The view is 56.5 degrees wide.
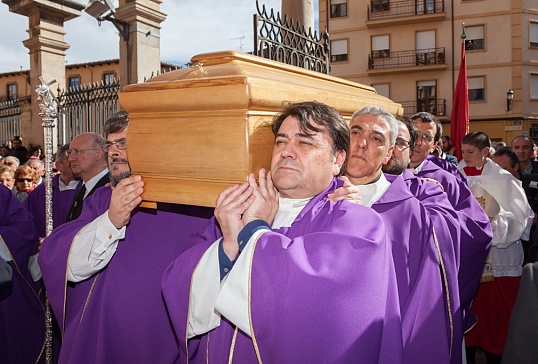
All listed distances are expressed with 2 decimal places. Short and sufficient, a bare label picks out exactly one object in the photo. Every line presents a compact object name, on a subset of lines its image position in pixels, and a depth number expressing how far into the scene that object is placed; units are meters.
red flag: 7.13
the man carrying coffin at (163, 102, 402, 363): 1.58
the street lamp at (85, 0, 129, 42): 7.72
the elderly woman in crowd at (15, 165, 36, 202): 5.88
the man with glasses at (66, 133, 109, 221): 4.08
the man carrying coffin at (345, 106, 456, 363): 2.46
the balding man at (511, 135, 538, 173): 6.26
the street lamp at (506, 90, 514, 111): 23.28
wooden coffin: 1.76
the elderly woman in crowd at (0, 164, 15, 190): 5.19
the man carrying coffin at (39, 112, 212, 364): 2.52
